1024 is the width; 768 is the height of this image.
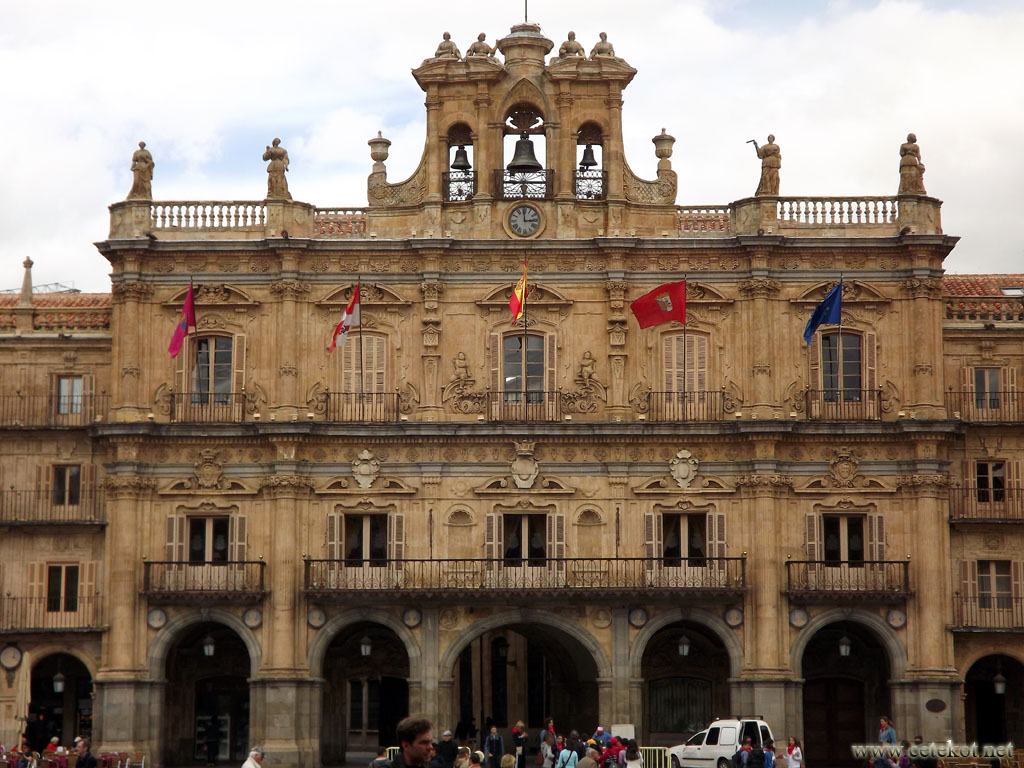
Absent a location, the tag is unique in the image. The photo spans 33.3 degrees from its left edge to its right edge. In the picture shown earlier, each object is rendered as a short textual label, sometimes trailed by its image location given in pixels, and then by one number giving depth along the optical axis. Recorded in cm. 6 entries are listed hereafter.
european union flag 5000
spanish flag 5072
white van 4534
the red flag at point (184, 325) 5041
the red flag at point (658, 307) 4997
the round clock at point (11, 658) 5169
